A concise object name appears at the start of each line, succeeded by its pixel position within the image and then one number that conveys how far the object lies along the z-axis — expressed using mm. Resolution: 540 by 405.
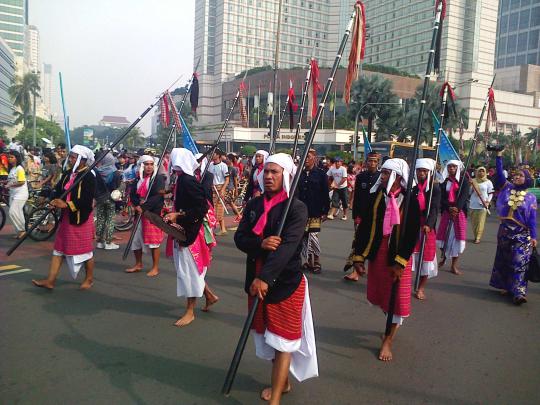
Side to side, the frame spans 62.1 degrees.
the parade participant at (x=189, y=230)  4527
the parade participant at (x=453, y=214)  7152
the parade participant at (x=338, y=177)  12546
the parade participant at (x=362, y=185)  6555
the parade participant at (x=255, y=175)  8492
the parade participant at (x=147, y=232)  6367
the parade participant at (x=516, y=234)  5836
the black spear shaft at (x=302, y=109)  3771
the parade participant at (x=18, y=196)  8227
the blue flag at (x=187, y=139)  7505
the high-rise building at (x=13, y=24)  95625
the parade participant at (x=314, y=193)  6629
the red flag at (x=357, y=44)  3711
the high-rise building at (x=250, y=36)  92312
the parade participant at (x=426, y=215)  4977
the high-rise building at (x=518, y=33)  88375
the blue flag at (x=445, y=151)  7830
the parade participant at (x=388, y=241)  3918
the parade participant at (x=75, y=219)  5320
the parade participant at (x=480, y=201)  10312
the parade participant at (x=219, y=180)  10055
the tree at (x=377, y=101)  43469
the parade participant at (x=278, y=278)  2857
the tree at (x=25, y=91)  72125
